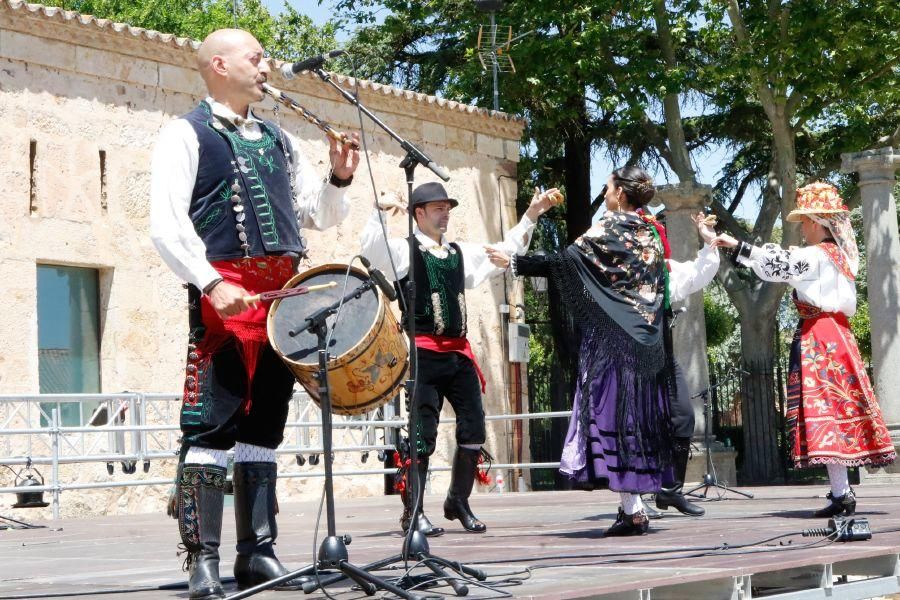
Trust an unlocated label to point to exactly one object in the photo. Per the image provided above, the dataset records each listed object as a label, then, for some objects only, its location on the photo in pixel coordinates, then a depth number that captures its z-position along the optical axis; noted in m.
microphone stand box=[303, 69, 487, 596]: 4.30
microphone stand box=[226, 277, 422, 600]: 4.05
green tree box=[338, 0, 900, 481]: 17.25
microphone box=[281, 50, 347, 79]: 4.65
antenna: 18.48
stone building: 12.59
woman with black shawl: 6.43
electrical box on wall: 17.42
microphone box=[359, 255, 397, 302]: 4.47
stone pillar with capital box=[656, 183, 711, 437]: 16.42
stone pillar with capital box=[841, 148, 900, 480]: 14.32
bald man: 4.32
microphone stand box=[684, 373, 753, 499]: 10.38
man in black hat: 6.82
